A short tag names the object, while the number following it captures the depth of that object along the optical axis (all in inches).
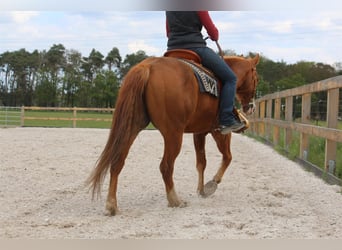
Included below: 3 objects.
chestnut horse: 134.1
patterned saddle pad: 147.7
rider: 148.6
